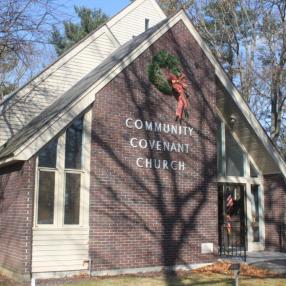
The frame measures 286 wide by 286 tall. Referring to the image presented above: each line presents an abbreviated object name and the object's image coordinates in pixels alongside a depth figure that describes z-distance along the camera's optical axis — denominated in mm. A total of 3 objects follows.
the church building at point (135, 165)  12688
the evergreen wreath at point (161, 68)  14875
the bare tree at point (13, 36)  13977
